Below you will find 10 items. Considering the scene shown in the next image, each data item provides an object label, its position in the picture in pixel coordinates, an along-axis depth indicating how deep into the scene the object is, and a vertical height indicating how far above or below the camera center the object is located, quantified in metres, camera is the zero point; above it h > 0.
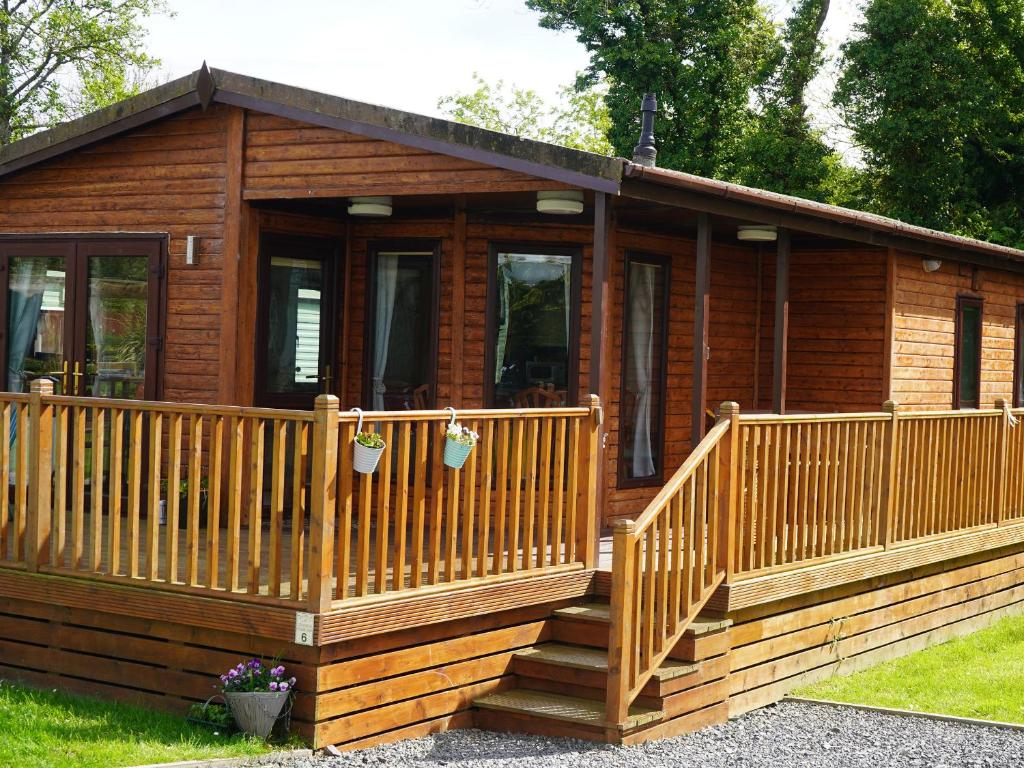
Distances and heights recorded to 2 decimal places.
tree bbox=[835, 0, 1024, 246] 24.28 +5.44
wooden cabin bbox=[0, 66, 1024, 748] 6.47 -0.20
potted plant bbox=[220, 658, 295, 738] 5.96 -1.46
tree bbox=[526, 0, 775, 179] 27.11 +6.69
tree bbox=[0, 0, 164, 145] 31.70 +7.82
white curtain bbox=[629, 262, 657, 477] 9.97 +0.25
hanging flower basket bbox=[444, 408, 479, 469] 6.57 -0.32
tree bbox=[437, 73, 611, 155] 46.62 +9.80
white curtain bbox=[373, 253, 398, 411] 9.98 +0.50
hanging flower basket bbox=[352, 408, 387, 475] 6.04 -0.34
